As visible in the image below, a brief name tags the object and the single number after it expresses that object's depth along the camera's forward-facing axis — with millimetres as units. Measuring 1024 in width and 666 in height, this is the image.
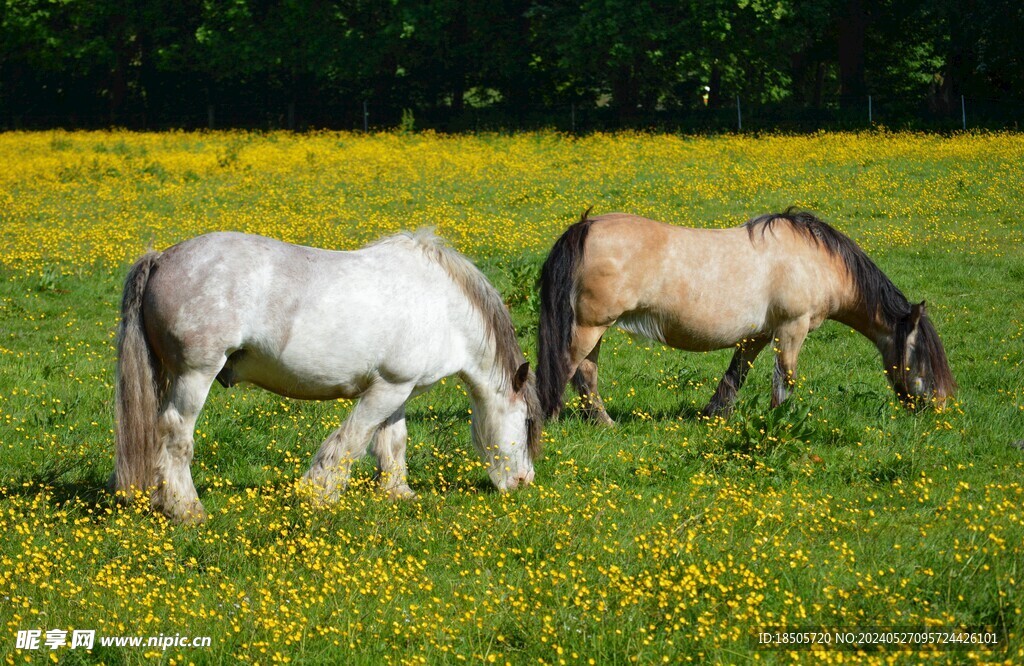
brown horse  16141
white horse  11922
